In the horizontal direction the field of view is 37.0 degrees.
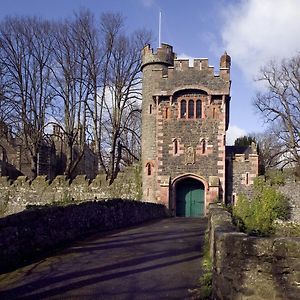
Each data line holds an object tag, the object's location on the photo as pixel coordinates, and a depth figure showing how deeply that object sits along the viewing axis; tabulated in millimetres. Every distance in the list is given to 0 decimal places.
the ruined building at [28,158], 45012
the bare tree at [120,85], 37156
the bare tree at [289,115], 39156
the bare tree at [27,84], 36312
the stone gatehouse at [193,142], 29188
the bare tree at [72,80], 37200
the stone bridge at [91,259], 7320
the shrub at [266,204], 27578
